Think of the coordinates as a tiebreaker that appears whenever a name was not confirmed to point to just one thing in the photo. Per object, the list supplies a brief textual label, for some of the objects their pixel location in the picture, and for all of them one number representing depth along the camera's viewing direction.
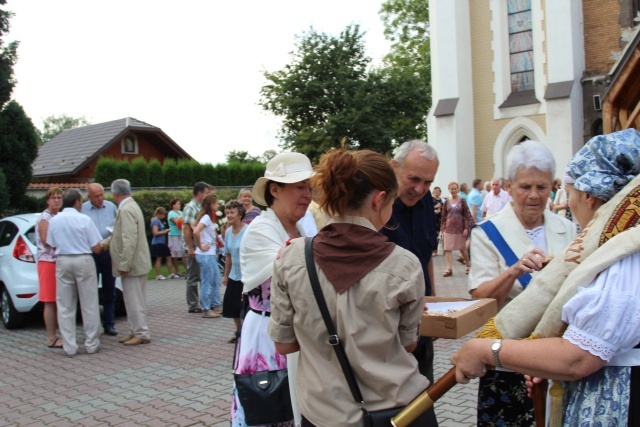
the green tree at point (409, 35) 44.93
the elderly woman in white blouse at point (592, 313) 1.85
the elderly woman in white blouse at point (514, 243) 3.05
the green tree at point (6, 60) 15.36
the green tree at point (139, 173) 26.00
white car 9.51
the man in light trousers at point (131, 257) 8.21
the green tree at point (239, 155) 66.01
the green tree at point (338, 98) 33.53
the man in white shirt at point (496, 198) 14.24
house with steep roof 37.00
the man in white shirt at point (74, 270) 7.87
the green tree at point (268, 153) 42.05
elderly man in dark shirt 3.43
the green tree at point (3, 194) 14.48
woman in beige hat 3.26
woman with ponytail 2.23
